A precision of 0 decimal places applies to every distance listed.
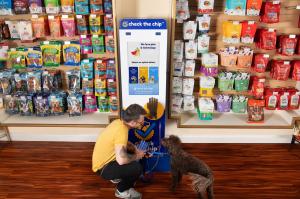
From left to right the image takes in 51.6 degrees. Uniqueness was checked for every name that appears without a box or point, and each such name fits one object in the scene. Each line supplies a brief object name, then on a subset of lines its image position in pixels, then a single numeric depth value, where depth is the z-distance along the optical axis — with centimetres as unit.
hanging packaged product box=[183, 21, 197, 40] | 365
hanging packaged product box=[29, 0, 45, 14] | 366
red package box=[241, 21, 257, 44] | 366
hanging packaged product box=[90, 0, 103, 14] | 362
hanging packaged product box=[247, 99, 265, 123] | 401
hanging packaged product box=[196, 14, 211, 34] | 365
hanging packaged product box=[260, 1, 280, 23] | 356
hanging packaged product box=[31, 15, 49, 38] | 372
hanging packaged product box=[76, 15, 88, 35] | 369
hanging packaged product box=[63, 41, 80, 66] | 384
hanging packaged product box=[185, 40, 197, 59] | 374
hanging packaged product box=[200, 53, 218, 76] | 381
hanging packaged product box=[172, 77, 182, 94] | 392
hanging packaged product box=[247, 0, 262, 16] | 357
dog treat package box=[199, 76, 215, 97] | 393
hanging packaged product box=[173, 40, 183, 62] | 372
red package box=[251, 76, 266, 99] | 394
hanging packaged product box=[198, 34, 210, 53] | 373
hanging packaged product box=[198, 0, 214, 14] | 357
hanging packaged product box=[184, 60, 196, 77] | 384
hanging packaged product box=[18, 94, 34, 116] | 405
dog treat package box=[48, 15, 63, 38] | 372
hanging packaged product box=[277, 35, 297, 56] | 371
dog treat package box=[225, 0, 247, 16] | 358
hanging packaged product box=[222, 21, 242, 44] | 365
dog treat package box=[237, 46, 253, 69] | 382
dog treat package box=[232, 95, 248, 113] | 409
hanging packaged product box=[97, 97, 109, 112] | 410
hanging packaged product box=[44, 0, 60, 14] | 366
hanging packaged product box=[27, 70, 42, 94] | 399
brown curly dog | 274
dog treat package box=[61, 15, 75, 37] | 370
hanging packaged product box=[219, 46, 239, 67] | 383
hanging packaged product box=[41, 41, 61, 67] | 385
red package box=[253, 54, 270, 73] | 381
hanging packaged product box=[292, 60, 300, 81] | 383
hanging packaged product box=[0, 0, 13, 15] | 368
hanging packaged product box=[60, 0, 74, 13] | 366
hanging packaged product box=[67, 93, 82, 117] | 404
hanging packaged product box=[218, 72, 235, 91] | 393
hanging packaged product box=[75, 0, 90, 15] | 362
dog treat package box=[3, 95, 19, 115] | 409
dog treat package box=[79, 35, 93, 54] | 380
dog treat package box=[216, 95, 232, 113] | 406
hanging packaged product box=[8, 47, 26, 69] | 391
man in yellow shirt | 274
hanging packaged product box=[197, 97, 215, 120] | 399
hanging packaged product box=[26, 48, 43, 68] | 388
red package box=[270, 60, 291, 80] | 385
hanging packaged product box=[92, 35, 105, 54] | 377
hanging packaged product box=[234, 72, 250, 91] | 395
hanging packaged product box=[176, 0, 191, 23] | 356
